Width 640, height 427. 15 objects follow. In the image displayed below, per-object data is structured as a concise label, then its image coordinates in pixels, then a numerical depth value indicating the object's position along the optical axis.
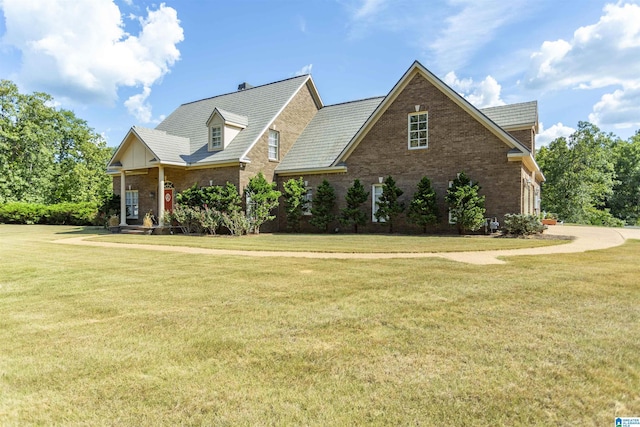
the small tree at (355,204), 19.44
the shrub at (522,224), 15.57
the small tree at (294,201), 21.06
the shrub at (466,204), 16.34
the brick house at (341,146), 17.19
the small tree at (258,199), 19.91
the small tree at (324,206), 20.41
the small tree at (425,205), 17.44
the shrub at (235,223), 19.12
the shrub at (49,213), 29.78
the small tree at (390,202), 18.44
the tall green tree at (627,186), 47.53
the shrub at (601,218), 39.19
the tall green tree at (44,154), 39.12
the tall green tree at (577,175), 37.31
